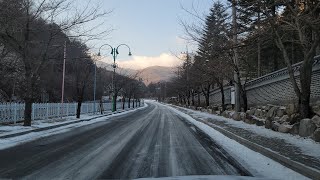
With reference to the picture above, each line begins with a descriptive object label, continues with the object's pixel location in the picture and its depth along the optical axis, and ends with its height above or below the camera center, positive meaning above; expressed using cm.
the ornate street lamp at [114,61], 3260 +500
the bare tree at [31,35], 1223 +335
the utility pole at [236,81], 1688 +132
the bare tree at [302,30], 909 +260
